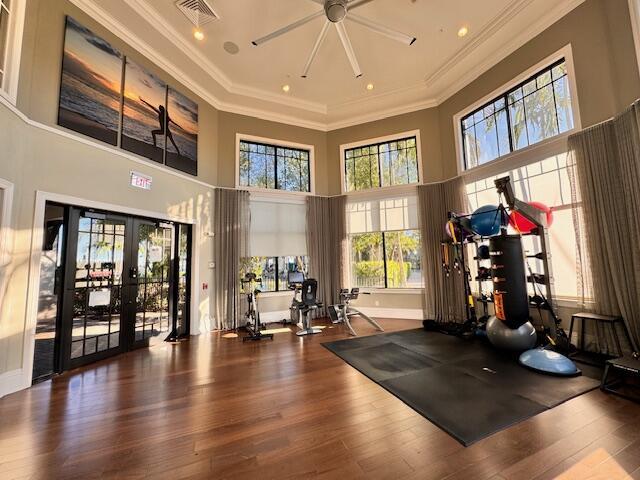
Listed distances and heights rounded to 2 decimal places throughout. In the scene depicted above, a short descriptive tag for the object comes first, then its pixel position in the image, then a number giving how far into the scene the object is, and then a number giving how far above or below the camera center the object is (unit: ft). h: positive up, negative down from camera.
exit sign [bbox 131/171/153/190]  14.87 +5.08
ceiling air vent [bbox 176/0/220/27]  13.46 +13.30
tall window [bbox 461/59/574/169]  14.47 +8.59
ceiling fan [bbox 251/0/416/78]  12.34 +11.38
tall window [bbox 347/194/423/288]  21.86 +1.66
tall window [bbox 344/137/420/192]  22.47 +8.49
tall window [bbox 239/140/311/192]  22.35 +8.51
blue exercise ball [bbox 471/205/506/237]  14.34 +2.08
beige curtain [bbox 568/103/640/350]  11.30 +1.92
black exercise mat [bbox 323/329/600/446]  8.04 -4.67
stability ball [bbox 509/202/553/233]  13.55 +1.97
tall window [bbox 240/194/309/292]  21.81 +2.13
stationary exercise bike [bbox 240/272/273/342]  17.07 -3.45
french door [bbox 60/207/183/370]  12.35 -0.76
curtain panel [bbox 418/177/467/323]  19.29 +0.88
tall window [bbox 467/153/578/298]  14.10 +2.66
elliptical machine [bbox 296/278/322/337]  18.12 -2.61
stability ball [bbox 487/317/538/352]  12.73 -3.75
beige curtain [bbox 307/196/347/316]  22.91 +1.68
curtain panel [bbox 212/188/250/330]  19.63 +1.30
